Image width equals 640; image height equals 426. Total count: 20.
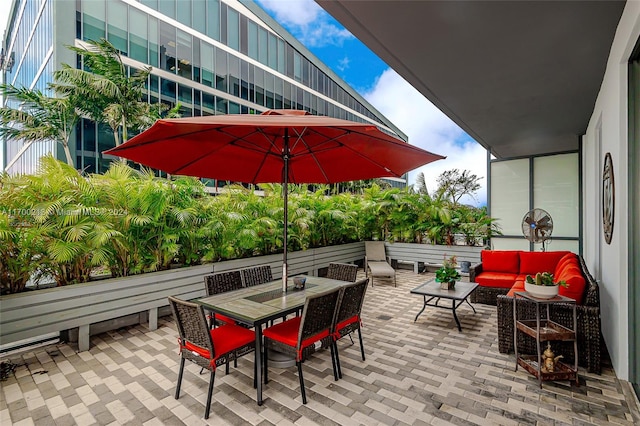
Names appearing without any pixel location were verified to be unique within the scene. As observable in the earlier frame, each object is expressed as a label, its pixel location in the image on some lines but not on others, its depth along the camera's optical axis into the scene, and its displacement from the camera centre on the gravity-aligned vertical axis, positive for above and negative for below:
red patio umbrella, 2.27 +0.61
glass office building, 11.09 +7.21
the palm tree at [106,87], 9.09 +3.84
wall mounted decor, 3.14 +0.13
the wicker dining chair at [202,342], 2.36 -1.10
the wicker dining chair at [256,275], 3.86 -0.82
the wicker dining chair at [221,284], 3.38 -0.83
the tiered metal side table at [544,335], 2.79 -1.19
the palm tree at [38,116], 9.34 +3.11
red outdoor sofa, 3.01 -1.11
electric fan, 5.57 -0.30
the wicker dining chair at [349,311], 2.92 -1.00
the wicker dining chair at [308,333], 2.54 -1.11
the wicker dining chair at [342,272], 4.08 -0.83
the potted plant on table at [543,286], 3.03 -0.77
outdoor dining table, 2.53 -0.85
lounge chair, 7.32 -1.07
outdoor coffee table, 4.26 -1.18
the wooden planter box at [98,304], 3.21 -1.09
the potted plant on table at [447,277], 4.60 -1.00
